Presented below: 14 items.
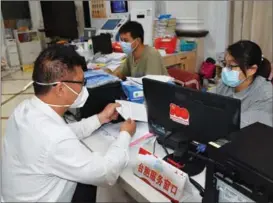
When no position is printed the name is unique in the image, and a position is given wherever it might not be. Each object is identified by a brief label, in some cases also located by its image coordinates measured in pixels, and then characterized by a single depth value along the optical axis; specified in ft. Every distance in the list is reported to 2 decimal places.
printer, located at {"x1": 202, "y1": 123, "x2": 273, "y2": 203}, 2.08
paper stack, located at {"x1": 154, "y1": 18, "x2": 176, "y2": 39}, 11.34
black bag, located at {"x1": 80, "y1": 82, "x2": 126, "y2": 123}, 5.03
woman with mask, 4.85
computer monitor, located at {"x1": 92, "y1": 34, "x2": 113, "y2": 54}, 10.27
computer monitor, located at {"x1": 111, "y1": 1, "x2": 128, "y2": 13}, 11.96
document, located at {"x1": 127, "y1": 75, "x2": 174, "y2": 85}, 5.46
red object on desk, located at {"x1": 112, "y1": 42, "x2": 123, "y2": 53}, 10.04
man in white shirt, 3.24
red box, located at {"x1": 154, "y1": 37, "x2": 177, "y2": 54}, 10.78
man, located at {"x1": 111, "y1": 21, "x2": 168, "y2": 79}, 7.91
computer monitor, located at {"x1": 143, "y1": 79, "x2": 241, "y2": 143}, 3.10
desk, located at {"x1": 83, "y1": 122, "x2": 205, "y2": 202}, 3.19
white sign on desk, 3.02
